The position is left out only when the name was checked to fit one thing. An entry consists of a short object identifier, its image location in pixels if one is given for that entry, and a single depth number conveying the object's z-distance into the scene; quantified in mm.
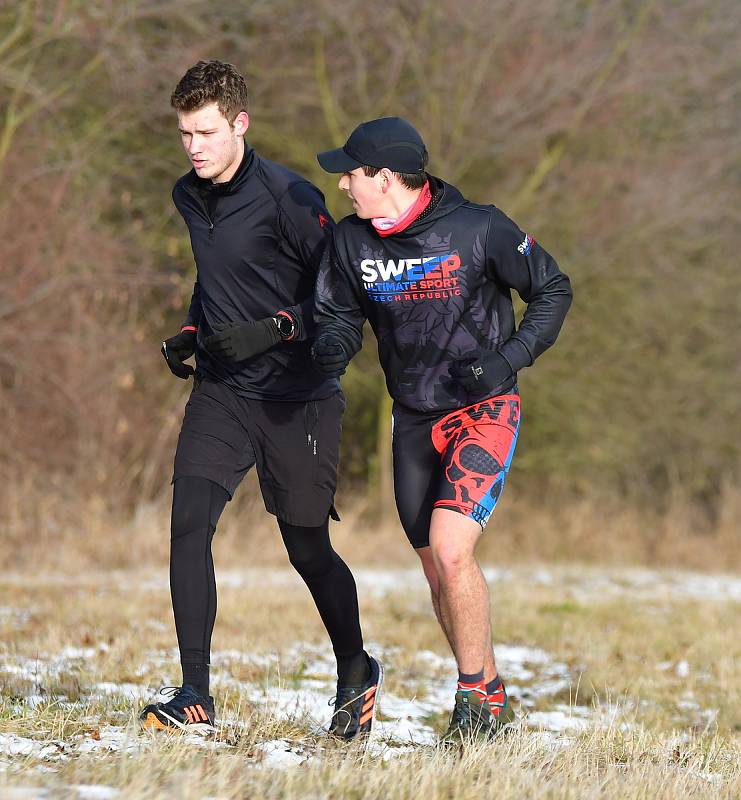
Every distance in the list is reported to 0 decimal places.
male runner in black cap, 9258
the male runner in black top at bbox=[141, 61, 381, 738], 9594
